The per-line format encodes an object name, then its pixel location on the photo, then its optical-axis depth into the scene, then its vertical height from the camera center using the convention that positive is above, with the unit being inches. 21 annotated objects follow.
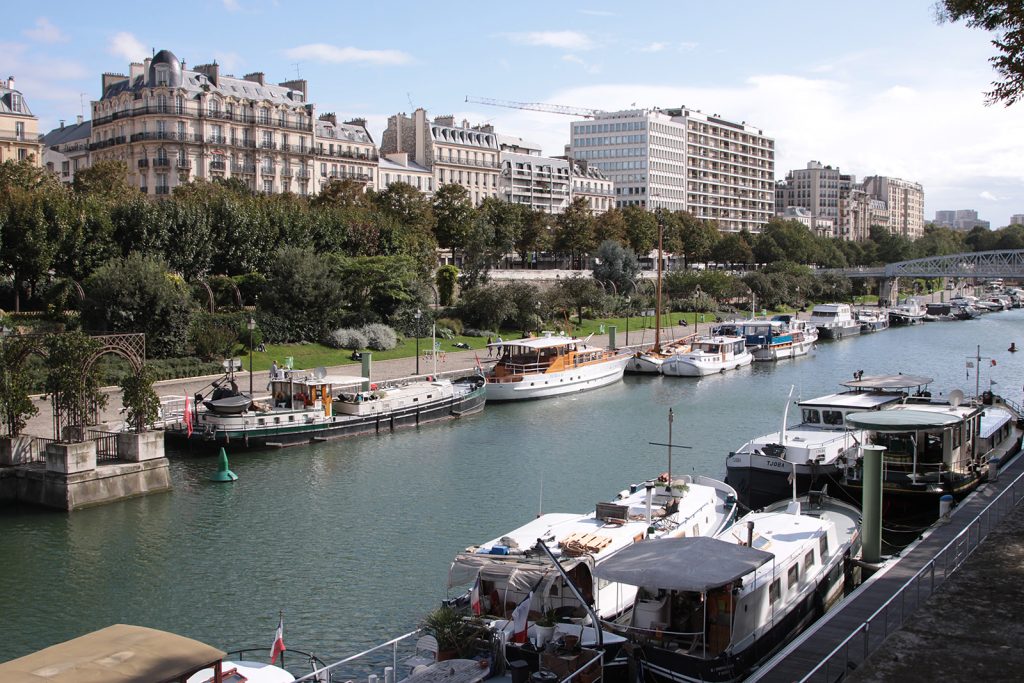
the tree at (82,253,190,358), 1811.0 +0.6
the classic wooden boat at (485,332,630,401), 1927.9 -138.1
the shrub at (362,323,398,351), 2239.2 -77.4
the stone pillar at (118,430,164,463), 1157.7 -166.0
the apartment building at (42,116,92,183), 3649.1 +584.8
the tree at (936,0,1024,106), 817.5 +231.2
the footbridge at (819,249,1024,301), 4931.4 +148.3
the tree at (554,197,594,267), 3905.0 +283.1
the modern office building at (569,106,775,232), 6171.3 +945.4
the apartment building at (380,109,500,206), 4414.4 +713.4
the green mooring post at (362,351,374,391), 1833.2 -109.2
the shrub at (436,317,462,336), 2529.5 -55.8
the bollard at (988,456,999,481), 1100.5 -201.5
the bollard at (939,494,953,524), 918.2 -194.8
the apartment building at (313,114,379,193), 3769.7 +597.6
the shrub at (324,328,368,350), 2203.5 -81.1
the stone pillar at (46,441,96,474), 1084.5 -168.3
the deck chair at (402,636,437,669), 641.6 -233.5
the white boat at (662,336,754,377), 2327.8 -140.5
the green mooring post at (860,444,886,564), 845.8 -186.0
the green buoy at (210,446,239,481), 1238.3 -213.7
